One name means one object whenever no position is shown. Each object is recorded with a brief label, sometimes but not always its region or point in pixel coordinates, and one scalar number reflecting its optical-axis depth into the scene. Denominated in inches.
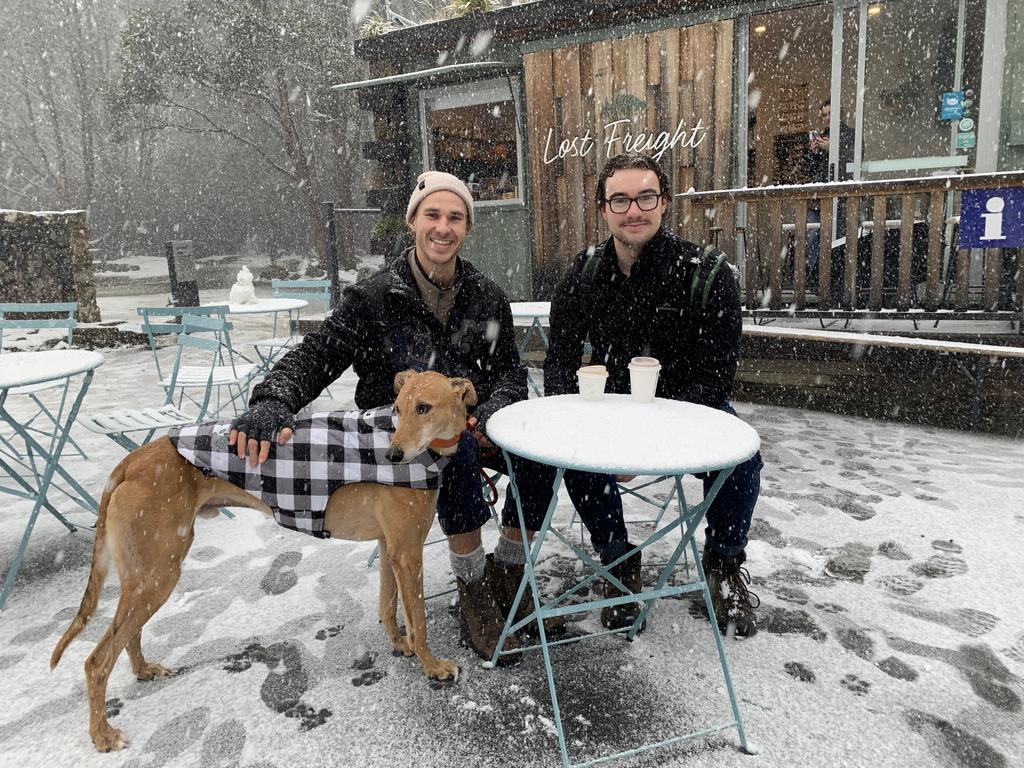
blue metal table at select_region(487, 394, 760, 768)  64.6
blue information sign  178.9
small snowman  231.9
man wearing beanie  88.0
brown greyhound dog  69.2
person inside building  257.4
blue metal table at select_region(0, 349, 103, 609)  105.7
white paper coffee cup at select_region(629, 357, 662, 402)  84.0
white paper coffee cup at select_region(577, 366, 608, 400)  86.0
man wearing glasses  91.4
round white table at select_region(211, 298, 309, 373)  215.9
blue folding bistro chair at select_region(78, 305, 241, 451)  113.7
